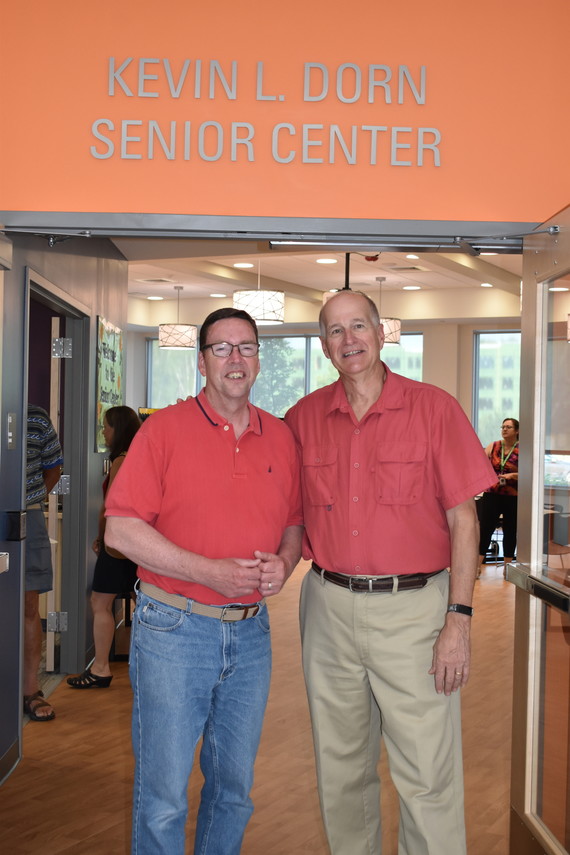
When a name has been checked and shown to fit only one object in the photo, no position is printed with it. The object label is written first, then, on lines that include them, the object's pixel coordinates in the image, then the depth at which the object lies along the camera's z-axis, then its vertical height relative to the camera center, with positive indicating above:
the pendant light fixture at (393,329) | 11.84 +0.95
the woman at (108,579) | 5.37 -1.02
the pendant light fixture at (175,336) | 12.63 +0.87
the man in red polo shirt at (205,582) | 2.46 -0.47
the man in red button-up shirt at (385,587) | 2.65 -0.52
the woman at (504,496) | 10.33 -0.98
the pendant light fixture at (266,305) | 10.05 +1.04
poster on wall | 6.15 +0.21
